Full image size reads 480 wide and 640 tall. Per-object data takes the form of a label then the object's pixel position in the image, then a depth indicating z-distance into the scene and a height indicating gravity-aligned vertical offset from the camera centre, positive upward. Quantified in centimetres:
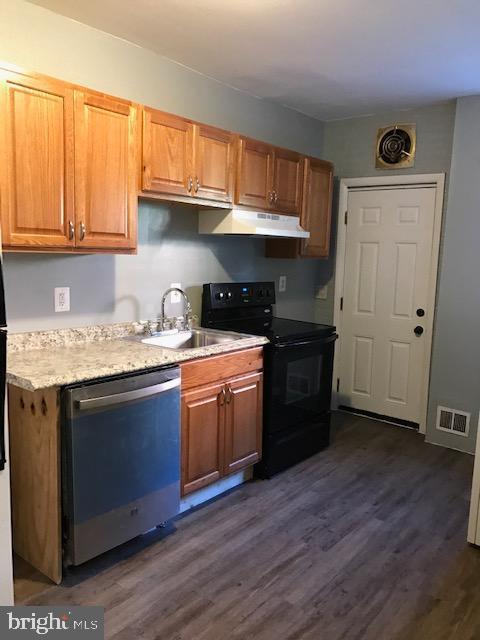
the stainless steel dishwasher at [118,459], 210 -91
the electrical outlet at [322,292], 468 -28
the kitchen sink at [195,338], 312 -50
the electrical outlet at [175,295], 334 -25
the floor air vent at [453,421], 380 -116
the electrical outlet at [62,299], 268 -24
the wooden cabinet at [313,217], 385 +35
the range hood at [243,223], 320 +24
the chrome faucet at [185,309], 324 -34
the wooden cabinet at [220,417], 269 -89
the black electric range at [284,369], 321 -71
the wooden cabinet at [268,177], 327 +57
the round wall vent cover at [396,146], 403 +95
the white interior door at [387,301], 413 -31
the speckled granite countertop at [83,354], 206 -49
